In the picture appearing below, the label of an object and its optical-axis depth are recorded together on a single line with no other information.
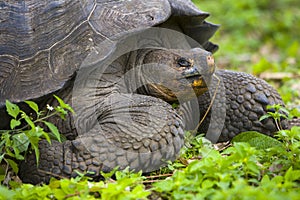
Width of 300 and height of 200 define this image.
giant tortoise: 7.25
